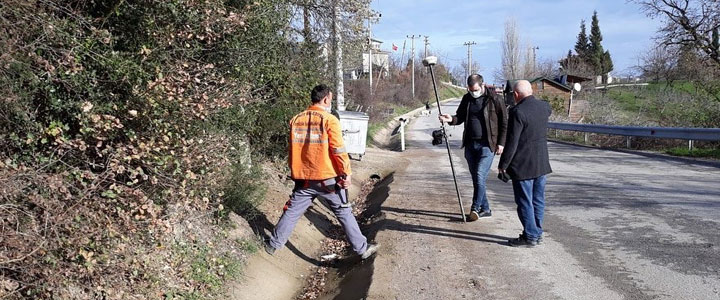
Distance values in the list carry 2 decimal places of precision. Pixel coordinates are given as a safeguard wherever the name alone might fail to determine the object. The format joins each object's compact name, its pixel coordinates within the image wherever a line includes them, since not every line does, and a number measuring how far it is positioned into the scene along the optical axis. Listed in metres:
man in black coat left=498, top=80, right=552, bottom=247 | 6.06
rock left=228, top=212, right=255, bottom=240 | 6.44
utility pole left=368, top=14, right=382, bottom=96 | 11.70
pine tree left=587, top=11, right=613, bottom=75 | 87.62
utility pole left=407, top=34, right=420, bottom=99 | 73.55
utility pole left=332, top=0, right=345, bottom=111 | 11.09
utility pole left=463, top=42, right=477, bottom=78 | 104.38
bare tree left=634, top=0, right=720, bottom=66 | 21.72
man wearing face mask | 7.19
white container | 14.70
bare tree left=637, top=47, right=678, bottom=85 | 23.89
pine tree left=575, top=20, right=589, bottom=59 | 91.60
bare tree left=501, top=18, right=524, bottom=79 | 81.75
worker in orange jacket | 6.09
